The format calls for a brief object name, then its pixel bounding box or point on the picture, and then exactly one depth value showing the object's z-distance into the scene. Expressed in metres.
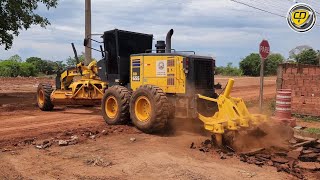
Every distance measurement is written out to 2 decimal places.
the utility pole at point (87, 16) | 14.24
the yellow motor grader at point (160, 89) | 6.10
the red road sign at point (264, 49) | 7.98
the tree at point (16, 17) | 11.65
